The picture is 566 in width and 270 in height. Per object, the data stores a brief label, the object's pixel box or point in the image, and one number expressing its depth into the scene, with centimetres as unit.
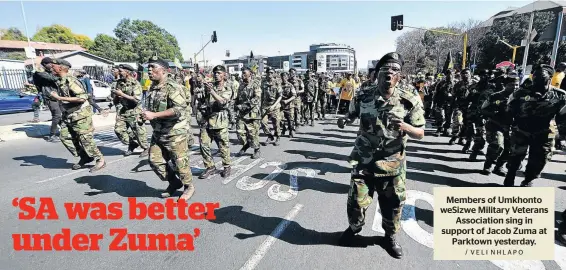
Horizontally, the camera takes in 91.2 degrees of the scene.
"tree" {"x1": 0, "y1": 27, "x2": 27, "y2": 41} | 7544
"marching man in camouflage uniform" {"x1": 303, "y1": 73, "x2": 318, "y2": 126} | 1032
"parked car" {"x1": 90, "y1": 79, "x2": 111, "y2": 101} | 1921
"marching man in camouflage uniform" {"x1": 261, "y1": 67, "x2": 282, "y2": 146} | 714
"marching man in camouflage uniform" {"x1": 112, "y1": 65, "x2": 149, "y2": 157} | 620
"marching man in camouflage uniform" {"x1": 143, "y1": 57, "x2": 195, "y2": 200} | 373
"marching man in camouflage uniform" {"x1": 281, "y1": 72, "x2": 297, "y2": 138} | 795
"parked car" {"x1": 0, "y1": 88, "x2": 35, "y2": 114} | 1398
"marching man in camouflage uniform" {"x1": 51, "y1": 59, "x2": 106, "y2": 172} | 506
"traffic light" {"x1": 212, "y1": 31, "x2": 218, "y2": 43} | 2375
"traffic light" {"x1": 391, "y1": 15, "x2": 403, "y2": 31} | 1739
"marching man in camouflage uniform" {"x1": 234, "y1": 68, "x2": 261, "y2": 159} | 611
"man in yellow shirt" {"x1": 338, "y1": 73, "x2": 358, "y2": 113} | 1187
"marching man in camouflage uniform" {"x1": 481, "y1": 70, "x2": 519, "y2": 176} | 497
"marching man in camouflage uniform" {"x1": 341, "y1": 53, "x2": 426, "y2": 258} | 249
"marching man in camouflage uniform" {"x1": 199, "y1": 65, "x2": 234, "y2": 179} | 489
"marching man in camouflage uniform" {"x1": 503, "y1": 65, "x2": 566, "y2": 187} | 385
